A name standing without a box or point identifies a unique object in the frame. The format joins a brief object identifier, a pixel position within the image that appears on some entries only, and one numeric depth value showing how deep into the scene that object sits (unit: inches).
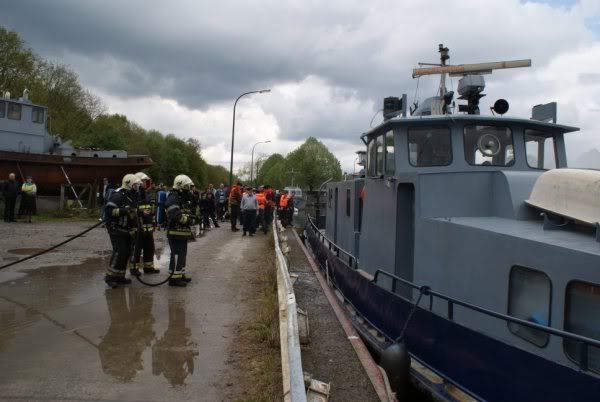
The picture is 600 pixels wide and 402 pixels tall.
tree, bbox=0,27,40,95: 1606.8
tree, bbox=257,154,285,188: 3903.1
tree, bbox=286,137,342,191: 3316.9
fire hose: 308.2
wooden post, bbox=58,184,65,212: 827.0
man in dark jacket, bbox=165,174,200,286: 318.0
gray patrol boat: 144.9
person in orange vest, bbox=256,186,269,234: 698.2
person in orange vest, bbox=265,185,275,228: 757.9
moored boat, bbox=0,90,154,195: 911.7
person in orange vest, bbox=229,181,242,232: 689.3
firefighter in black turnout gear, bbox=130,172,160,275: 329.4
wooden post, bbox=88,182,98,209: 910.4
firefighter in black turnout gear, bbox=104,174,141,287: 303.6
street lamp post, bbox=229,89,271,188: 1098.4
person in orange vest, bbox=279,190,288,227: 906.8
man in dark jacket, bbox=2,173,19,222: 679.1
